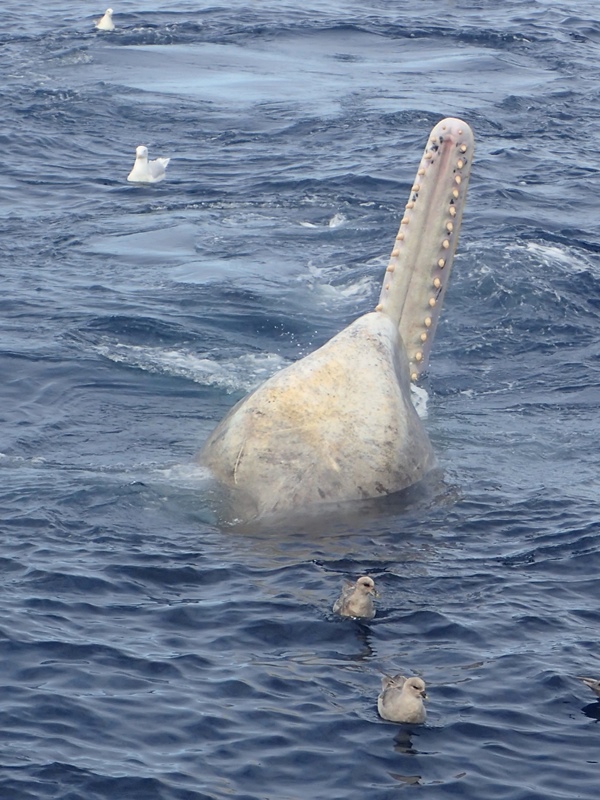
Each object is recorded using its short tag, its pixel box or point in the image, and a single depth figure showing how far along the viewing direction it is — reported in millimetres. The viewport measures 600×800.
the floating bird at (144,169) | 24266
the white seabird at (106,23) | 36281
